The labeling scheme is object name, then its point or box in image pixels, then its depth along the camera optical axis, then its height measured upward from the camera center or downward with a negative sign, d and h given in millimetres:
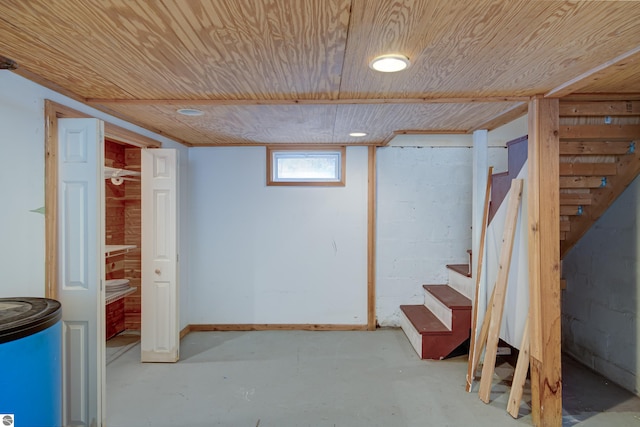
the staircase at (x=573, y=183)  2193 +212
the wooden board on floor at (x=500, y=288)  2422 -564
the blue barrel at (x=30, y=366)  1231 -610
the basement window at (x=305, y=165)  3939 +524
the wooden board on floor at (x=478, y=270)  2726 -491
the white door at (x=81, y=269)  1970 -356
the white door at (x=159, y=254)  3090 -417
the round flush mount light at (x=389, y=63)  1585 +718
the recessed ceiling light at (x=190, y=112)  2410 +723
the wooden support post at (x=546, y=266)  2109 -349
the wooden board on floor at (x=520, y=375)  2230 -1086
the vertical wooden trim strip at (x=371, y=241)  3875 -355
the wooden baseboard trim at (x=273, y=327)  3883 -1354
